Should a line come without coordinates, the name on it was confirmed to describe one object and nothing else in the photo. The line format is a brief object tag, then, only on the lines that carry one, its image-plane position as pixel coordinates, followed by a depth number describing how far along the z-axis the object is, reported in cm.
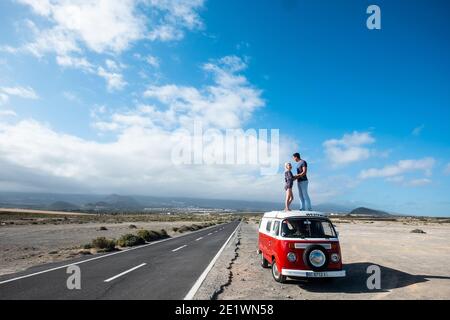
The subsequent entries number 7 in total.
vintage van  1007
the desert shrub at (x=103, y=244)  2210
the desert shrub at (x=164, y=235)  3515
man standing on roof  1307
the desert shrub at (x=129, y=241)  2480
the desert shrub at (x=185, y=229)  4547
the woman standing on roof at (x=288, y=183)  1337
